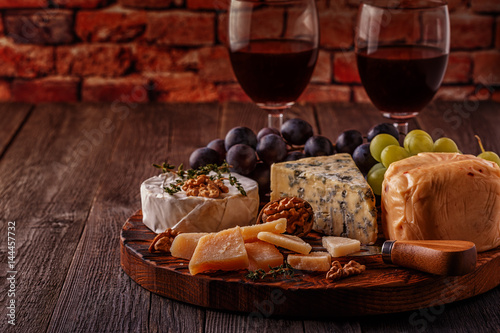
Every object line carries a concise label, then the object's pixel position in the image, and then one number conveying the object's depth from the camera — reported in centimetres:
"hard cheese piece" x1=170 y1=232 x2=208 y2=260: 110
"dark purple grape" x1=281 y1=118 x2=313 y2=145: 145
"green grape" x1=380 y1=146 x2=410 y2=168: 125
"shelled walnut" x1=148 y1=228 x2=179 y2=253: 111
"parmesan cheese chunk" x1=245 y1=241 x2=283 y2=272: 105
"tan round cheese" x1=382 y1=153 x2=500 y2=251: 107
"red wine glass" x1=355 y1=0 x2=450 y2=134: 140
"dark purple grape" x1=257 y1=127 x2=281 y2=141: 146
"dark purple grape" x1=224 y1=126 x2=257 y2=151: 142
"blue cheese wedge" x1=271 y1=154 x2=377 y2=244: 117
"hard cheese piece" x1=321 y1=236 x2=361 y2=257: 111
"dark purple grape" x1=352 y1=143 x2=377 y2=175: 136
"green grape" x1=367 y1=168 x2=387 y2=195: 128
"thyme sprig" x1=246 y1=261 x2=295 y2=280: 101
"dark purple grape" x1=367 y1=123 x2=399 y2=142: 139
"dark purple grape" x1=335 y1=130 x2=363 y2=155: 143
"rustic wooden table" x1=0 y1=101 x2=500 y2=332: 98
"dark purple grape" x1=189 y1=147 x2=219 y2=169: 142
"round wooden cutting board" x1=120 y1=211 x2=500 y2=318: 98
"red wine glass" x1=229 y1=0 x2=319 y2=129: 144
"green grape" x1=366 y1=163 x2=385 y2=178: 130
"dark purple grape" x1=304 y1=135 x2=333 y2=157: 139
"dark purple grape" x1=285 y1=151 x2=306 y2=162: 140
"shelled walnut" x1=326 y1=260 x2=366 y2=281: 101
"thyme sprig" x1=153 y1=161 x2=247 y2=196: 122
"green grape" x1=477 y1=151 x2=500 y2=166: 124
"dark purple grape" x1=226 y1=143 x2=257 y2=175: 135
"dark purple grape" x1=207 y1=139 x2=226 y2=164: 147
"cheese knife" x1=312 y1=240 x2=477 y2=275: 98
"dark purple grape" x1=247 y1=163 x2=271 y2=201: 139
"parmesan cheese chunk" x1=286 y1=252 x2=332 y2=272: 105
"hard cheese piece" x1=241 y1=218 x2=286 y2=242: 110
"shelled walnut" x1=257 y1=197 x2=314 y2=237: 117
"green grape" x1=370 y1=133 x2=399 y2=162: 130
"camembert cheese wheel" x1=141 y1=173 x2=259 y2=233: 119
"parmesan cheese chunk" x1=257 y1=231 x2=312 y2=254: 108
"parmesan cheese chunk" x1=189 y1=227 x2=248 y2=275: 102
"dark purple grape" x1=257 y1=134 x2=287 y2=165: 138
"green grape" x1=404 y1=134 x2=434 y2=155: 128
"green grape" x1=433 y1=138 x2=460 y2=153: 130
